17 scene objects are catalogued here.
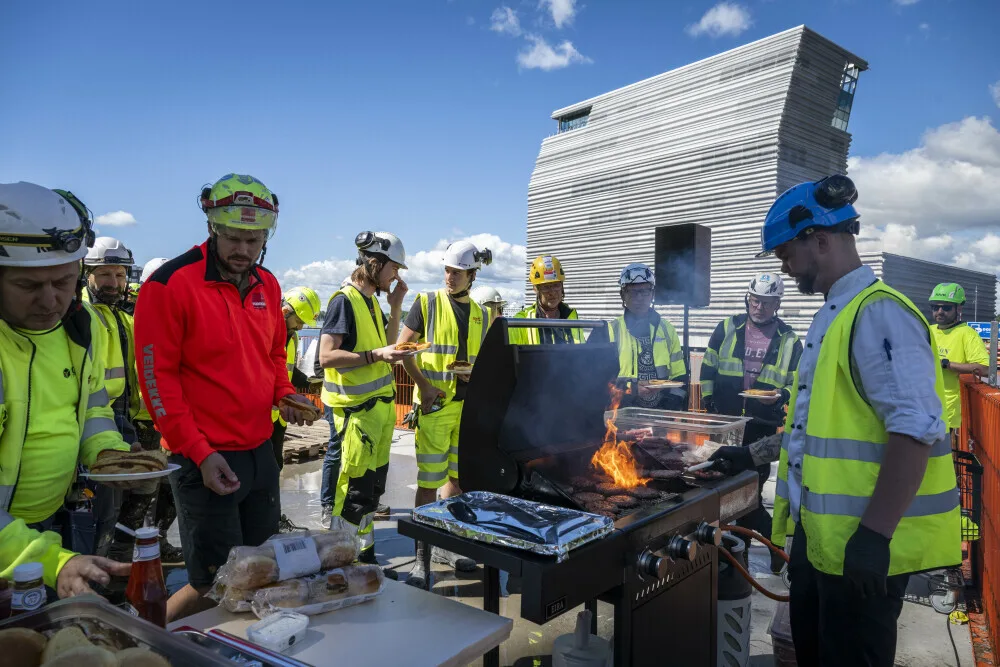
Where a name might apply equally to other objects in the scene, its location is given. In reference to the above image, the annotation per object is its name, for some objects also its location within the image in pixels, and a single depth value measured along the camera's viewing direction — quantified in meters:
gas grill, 1.84
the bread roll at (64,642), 1.06
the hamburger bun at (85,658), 0.99
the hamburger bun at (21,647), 1.04
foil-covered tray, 1.73
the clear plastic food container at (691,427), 3.59
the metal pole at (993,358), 6.68
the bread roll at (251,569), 1.63
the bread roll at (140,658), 1.03
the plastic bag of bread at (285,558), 1.64
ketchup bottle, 1.38
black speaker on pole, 5.78
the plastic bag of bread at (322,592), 1.61
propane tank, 3.04
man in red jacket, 2.34
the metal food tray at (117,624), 1.06
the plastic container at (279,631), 1.43
